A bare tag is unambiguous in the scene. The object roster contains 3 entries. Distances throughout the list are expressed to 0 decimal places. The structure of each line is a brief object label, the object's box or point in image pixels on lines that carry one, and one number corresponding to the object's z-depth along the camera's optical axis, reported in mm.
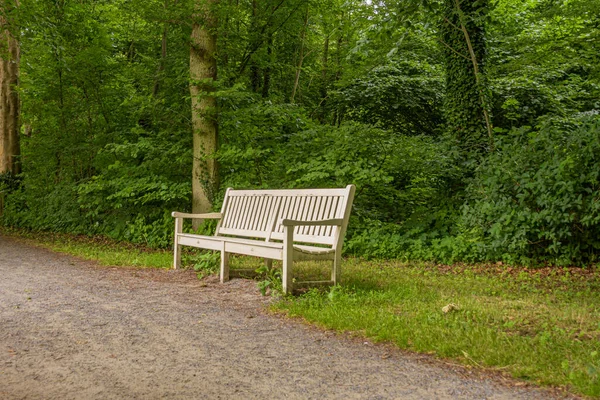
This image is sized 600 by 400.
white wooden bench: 5820
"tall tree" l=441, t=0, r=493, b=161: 10953
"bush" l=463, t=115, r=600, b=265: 7520
